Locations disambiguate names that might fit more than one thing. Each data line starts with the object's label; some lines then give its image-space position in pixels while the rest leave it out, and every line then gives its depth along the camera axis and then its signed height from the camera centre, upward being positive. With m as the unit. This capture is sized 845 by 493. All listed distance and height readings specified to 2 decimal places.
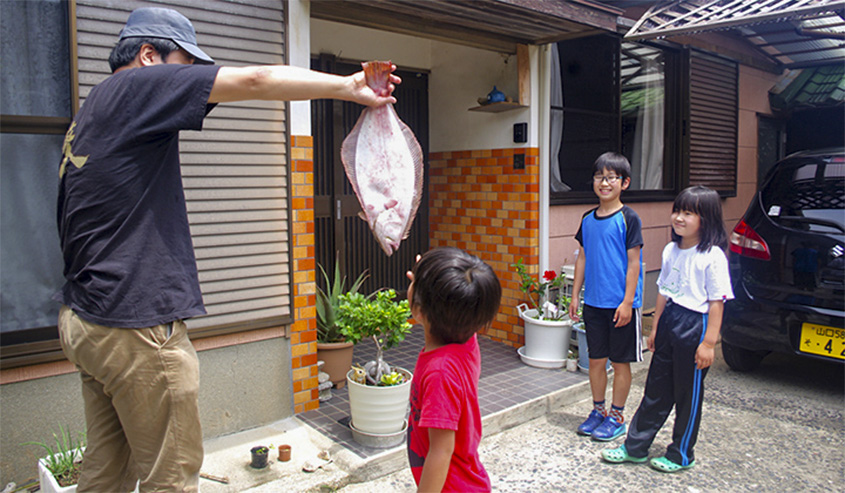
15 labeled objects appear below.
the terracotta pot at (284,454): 3.33 -1.35
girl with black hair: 3.29 -0.63
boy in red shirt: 1.67 -0.46
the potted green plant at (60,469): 2.62 -1.16
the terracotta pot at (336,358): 4.36 -1.09
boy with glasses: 3.78 -0.50
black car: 4.24 -0.41
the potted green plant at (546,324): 5.04 -0.96
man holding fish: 1.75 -0.06
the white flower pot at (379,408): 3.49 -1.15
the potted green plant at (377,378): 3.49 -1.02
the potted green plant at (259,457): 3.23 -1.32
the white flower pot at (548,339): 5.02 -1.09
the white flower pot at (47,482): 2.55 -1.17
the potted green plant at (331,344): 4.38 -0.98
